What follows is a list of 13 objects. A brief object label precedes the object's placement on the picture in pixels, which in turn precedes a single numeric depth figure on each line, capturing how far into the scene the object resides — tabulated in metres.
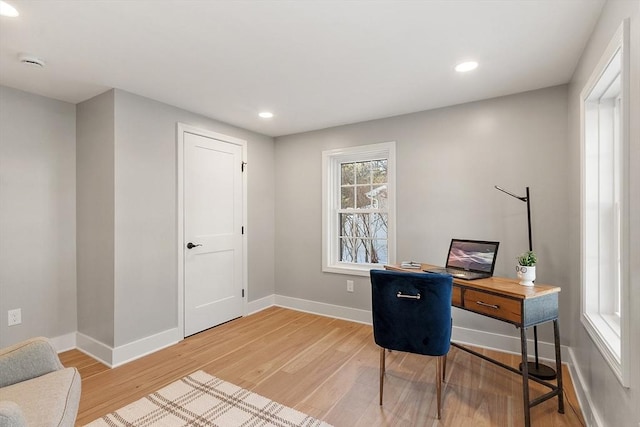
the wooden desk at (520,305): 1.89
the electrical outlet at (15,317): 2.63
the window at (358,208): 3.54
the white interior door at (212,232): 3.24
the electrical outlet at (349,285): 3.72
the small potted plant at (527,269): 2.15
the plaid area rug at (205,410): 1.90
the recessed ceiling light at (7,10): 1.60
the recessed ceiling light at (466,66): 2.22
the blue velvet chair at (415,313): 1.95
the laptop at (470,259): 2.49
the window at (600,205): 1.82
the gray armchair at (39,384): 1.24
